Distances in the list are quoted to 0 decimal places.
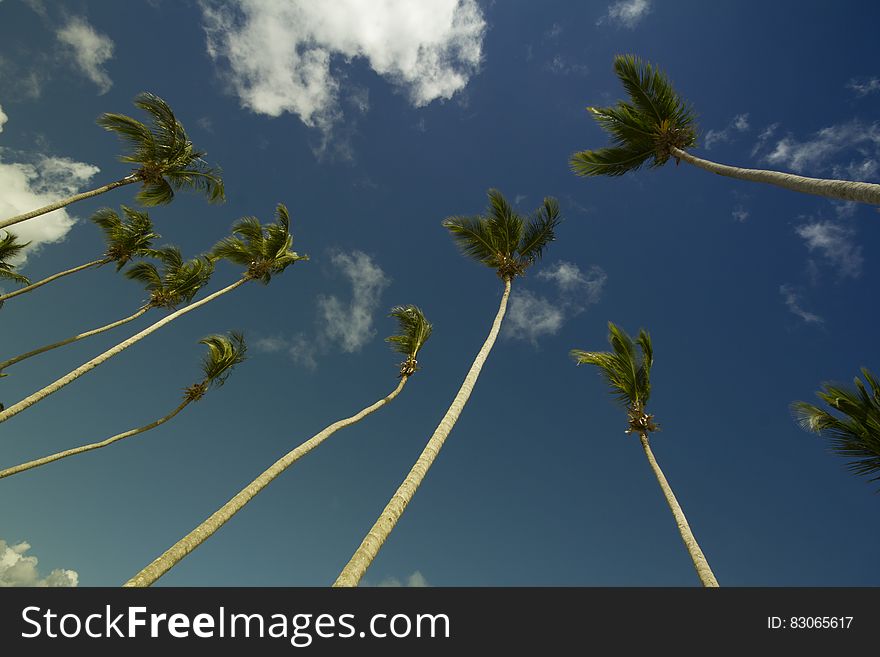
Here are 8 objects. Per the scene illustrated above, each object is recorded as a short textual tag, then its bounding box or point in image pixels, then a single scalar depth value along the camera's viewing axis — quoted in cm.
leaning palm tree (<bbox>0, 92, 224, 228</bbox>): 1233
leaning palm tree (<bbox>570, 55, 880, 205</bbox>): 988
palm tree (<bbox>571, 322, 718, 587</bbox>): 1248
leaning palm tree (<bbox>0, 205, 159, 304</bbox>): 1544
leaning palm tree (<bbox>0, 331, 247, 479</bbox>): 1505
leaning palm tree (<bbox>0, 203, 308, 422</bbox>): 1627
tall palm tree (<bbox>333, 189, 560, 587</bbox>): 1377
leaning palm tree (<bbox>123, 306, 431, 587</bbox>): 659
